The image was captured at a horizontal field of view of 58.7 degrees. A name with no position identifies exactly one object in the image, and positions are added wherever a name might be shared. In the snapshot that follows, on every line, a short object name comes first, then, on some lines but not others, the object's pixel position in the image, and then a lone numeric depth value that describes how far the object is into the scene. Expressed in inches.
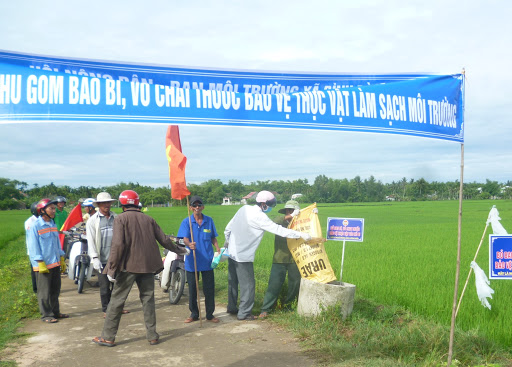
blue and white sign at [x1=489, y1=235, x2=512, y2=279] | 189.8
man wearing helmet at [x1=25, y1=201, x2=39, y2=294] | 310.2
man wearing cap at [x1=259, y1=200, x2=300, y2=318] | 254.2
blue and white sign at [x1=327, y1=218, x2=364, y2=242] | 252.8
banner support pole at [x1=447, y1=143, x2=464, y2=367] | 163.6
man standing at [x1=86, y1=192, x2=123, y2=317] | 261.3
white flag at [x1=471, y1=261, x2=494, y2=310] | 192.1
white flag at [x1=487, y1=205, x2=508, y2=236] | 187.9
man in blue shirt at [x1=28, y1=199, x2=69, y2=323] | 249.6
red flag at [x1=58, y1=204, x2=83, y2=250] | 361.7
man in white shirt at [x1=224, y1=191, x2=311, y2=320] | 247.4
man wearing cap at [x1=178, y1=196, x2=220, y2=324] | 247.8
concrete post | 226.5
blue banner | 149.9
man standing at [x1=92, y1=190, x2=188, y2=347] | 204.7
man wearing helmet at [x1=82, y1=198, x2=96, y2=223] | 367.6
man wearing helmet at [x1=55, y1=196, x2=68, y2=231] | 414.9
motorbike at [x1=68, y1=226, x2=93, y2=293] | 333.4
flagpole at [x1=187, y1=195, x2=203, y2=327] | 232.9
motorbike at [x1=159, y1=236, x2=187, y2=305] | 293.6
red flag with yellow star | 228.7
